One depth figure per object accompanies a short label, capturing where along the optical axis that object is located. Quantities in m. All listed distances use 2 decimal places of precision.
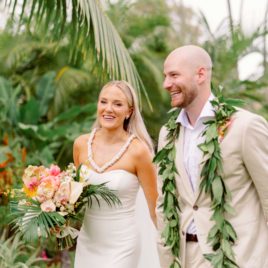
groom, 3.68
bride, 5.09
